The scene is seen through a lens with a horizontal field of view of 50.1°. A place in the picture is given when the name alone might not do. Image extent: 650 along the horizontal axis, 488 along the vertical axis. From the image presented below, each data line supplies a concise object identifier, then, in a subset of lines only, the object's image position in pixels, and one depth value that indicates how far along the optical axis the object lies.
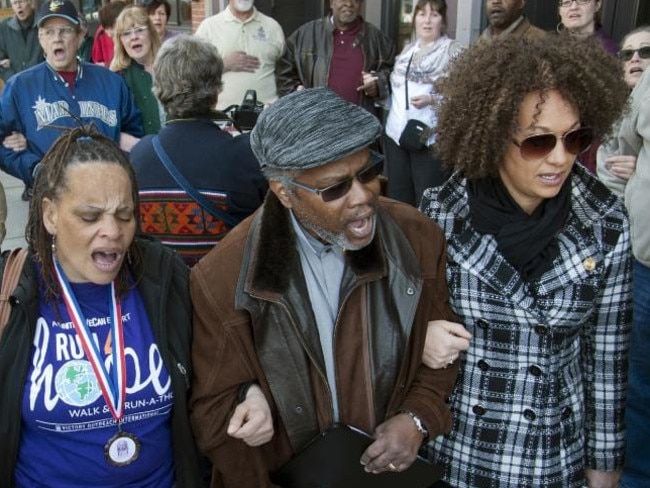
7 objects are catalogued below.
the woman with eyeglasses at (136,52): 4.97
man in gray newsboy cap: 1.88
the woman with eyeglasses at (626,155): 3.20
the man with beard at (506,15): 5.02
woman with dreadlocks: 1.94
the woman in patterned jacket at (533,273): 1.98
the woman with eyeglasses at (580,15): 4.63
